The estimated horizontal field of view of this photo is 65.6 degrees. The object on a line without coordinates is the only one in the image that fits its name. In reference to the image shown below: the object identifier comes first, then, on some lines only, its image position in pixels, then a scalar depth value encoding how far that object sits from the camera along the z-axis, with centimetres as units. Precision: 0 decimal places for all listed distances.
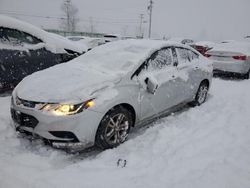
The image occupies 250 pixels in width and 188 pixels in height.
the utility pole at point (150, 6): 3808
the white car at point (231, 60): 632
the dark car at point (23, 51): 401
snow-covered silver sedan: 243
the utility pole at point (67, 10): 4557
